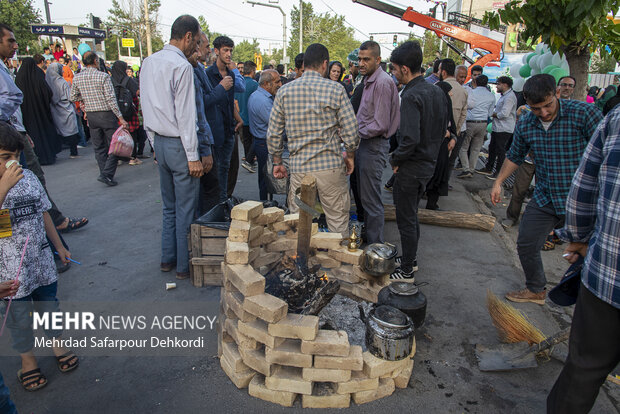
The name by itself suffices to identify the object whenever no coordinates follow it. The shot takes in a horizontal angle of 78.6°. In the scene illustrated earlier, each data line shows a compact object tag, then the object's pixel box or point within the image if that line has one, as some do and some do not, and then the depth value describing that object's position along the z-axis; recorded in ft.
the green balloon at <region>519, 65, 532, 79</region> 28.20
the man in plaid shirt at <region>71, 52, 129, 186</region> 21.88
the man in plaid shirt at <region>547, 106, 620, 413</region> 5.67
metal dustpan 9.07
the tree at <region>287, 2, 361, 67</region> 163.94
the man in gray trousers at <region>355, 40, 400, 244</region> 13.65
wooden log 18.22
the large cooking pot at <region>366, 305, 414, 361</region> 8.00
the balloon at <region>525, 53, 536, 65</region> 28.80
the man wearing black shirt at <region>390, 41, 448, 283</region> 12.18
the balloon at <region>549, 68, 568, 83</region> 22.09
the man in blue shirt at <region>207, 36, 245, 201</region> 16.43
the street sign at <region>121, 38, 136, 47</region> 92.29
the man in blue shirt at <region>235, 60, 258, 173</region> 25.59
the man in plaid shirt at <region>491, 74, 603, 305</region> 10.17
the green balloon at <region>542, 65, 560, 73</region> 23.01
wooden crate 12.26
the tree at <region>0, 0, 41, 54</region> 89.35
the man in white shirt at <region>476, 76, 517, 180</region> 25.16
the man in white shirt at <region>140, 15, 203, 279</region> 11.45
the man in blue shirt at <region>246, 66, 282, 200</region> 19.17
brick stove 7.68
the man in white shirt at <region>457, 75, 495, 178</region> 25.77
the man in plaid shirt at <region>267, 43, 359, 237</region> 11.66
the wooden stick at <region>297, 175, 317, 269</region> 9.02
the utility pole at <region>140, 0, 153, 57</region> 90.07
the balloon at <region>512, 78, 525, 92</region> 29.30
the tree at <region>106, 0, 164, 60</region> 137.10
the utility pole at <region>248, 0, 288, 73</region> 87.29
